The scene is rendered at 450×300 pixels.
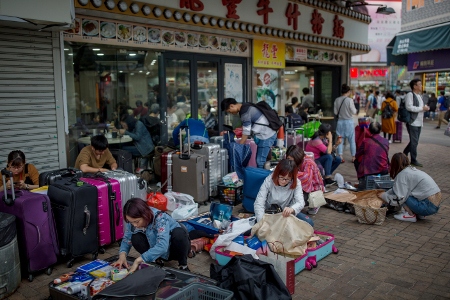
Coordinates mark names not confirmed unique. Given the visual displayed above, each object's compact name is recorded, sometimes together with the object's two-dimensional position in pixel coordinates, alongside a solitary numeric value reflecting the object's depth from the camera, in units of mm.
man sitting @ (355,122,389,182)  7488
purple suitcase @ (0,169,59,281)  4535
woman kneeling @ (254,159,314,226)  5082
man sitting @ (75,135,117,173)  6094
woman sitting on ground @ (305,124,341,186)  8266
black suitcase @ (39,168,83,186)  5414
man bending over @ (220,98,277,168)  7414
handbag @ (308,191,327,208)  6160
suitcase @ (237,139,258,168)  8416
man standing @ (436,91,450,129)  19719
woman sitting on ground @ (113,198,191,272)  4018
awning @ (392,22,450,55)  19328
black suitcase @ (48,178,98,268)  4809
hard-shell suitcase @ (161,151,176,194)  7352
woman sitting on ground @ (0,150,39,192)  5402
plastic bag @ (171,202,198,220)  6141
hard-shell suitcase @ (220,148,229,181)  7711
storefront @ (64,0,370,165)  7492
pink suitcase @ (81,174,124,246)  5164
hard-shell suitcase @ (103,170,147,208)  5586
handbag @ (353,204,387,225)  6238
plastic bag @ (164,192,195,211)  6488
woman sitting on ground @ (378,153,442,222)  6164
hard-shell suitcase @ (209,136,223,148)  8516
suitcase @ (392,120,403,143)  14742
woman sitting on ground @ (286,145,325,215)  6254
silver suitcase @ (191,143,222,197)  7391
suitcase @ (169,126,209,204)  7102
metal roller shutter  6125
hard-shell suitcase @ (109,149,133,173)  7141
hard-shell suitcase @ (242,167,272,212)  6594
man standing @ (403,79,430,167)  9859
